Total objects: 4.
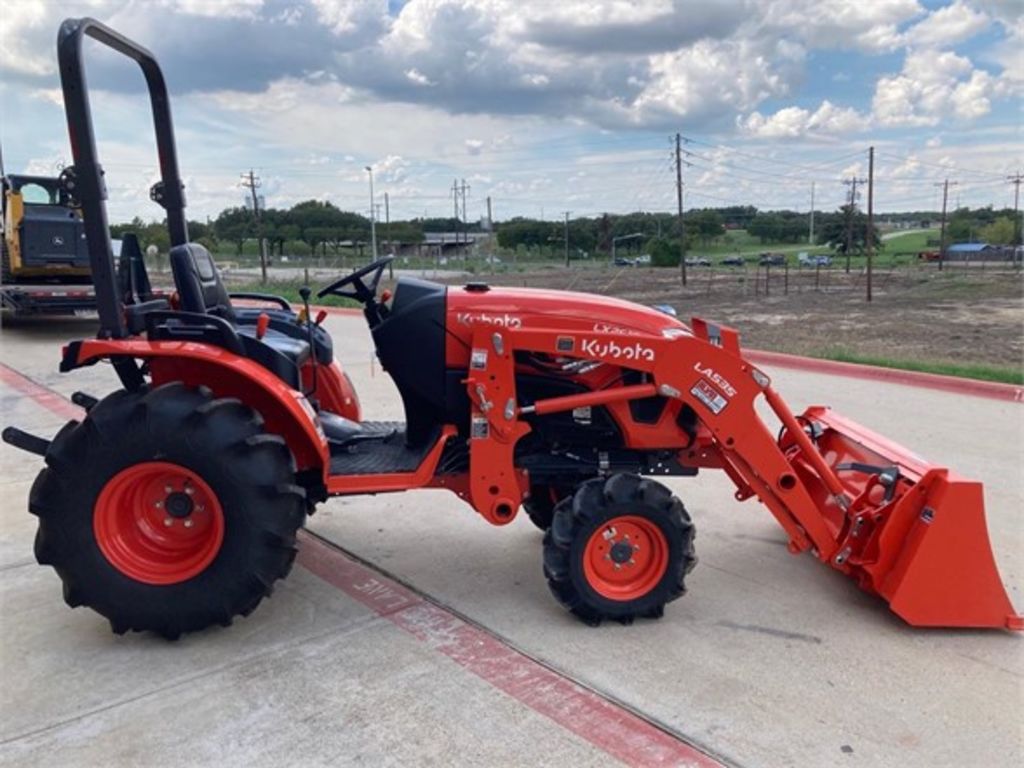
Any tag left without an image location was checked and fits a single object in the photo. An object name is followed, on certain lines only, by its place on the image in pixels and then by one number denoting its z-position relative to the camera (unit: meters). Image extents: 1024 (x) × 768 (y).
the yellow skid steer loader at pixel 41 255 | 12.85
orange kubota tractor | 3.25
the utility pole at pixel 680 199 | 35.44
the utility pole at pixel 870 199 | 26.20
